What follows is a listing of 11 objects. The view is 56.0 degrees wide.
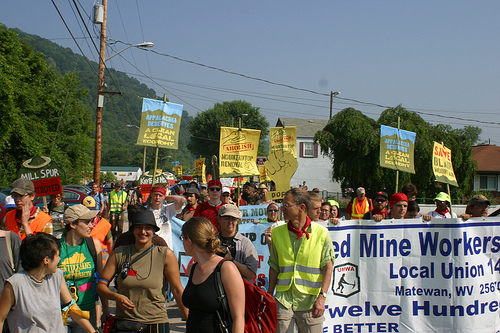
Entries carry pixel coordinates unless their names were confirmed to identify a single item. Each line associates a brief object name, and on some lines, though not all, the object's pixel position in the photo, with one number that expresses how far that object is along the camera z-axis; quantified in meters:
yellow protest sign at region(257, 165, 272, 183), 20.59
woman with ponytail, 2.98
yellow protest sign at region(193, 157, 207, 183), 22.45
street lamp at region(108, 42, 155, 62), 17.65
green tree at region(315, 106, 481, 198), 23.12
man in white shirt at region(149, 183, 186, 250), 6.68
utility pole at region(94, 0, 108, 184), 17.69
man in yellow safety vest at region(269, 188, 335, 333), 4.16
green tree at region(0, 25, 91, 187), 23.33
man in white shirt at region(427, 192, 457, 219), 7.36
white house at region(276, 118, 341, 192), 43.38
